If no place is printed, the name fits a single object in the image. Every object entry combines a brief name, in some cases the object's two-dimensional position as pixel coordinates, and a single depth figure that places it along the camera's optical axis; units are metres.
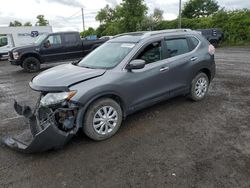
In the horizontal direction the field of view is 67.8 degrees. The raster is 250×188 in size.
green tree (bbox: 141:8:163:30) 23.47
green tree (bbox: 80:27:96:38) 37.88
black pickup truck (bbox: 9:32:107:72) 8.93
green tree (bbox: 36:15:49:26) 53.87
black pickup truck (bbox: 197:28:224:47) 15.11
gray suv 2.82
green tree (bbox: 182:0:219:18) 43.03
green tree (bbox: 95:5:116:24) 45.24
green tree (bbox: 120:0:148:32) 24.53
